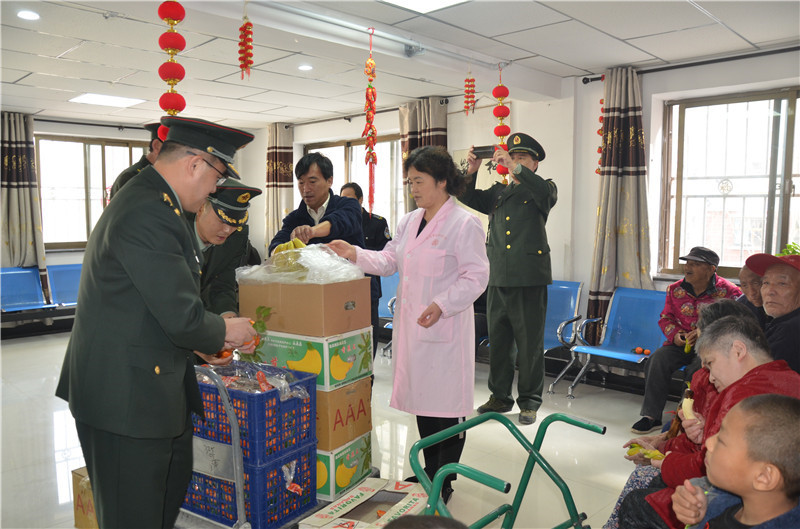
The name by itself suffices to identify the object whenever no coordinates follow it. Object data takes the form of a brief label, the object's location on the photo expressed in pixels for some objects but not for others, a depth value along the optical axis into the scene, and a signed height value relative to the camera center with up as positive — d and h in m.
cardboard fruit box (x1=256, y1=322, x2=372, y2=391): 2.42 -0.57
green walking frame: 1.62 -0.76
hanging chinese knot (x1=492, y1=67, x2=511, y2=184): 4.27 +0.80
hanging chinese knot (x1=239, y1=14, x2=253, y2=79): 3.05 +0.92
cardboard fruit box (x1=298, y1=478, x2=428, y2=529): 2.07 -1.05
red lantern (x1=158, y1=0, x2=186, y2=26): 2.90 +1.02
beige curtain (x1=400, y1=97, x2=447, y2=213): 6.32 +1.05
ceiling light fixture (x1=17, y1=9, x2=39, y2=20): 3.60 +1.25
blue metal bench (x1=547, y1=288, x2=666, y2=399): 4.70 -0.87
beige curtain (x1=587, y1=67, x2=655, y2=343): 5.05 +0.21
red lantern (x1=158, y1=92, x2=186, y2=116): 3.05 +0.60
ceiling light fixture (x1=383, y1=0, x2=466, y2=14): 3.55 +1.31
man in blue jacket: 3.08 +0.05
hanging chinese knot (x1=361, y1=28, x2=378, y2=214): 3.59 +0.61
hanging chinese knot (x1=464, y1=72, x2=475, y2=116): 4.40 +0.98
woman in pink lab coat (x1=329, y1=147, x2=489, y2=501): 2.63 -0.37
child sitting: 1.27 -0.52
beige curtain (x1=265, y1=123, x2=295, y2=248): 8.55 +0.69
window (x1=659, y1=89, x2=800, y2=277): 4.72 +0.38
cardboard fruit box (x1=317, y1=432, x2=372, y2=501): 2.47 -1.06
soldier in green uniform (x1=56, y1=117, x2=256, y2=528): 1.55 -0.30
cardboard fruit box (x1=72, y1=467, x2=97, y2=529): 2.40 -1.17
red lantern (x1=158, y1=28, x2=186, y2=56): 2.98 +0.90
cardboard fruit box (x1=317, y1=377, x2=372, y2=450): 2.45 -0.83
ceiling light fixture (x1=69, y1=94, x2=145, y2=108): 6.45 +1.32
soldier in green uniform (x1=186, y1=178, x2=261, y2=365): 2.22 -0.09
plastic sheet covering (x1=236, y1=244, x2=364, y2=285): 2.48 -0.21
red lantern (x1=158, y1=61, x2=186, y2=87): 3.06 +0.76
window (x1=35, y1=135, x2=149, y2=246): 8.23 +0.54
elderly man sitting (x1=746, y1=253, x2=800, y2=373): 2.51 -0.35
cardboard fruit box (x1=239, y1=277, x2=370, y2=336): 2.41 -0.36
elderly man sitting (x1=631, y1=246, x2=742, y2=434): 3.91 -0.69
